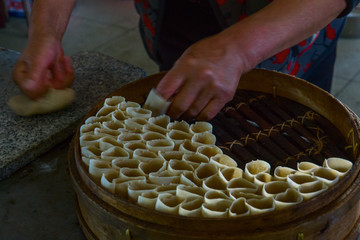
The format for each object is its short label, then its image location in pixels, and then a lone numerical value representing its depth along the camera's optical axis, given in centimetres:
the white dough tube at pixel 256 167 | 113
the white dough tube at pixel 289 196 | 100
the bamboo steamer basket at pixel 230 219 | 91
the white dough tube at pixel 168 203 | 97
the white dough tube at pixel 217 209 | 95
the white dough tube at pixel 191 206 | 96
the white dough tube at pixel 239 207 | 98
